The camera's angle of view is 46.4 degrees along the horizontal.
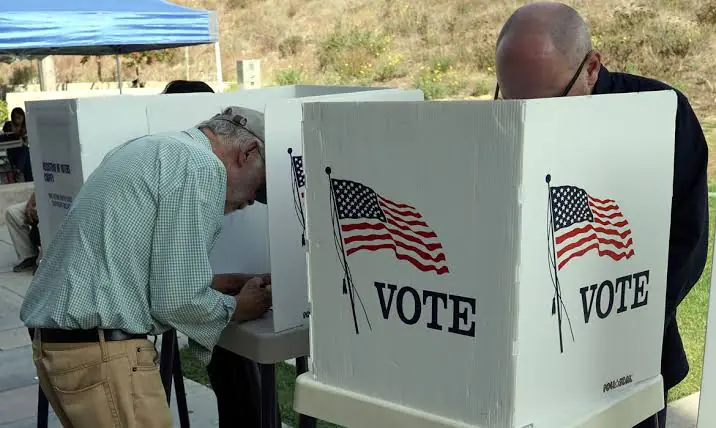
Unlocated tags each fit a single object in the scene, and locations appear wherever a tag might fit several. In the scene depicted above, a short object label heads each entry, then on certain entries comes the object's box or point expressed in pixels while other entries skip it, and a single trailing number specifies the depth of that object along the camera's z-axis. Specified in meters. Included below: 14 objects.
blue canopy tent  6.47
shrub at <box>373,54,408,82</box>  18.16
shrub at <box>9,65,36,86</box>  22.23
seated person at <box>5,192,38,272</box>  6.46
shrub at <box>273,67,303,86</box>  19.08
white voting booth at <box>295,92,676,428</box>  1.26
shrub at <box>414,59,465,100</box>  15.38
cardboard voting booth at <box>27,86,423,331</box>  2.06
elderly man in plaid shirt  1.90
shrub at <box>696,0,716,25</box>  15.81
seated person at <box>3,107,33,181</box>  8.67
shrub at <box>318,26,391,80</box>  19.22
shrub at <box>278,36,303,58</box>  23.20
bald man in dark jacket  1.60
